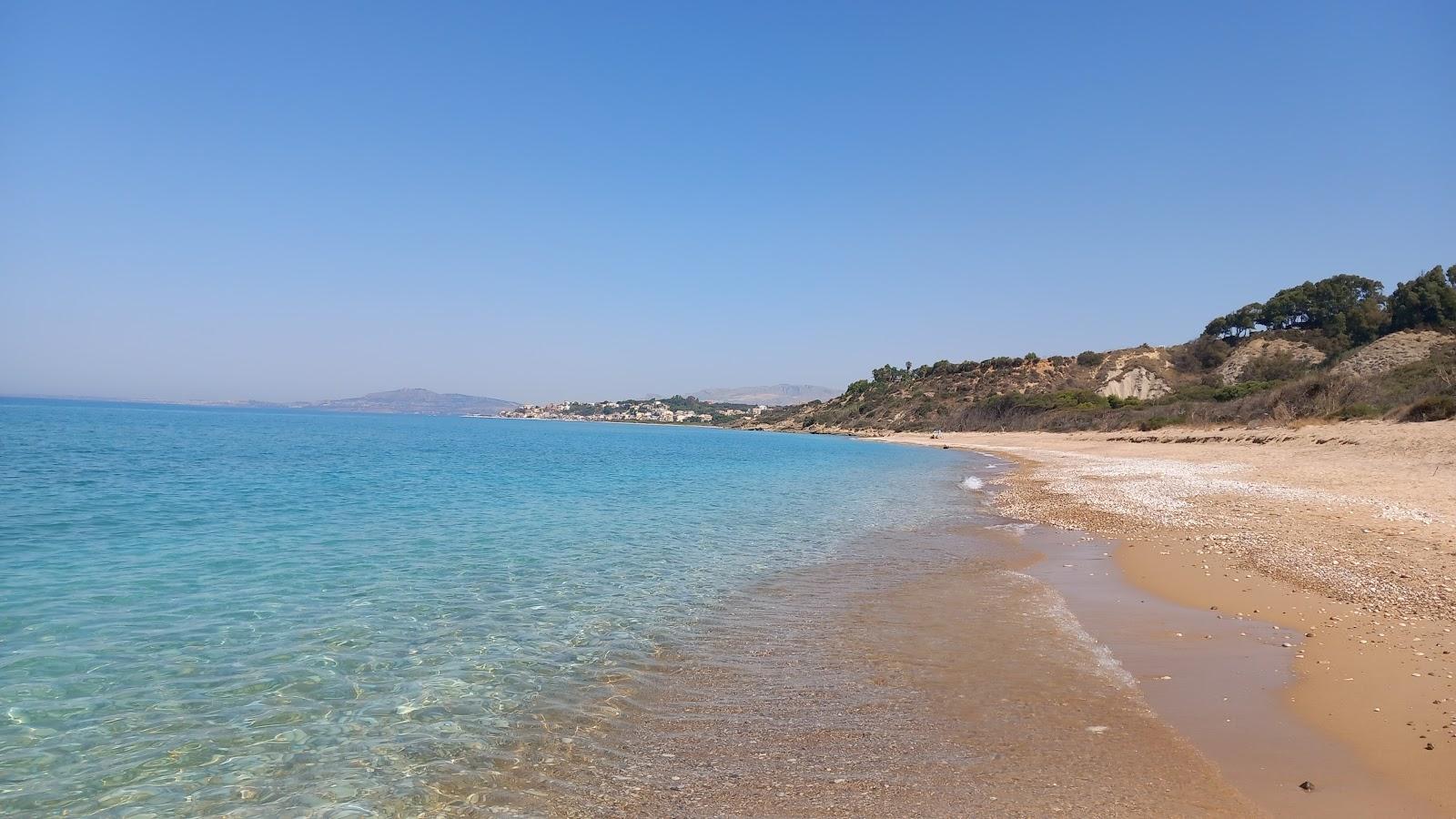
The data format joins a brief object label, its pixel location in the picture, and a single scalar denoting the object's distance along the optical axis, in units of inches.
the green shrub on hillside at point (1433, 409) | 1013.6
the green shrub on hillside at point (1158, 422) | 1969.7
